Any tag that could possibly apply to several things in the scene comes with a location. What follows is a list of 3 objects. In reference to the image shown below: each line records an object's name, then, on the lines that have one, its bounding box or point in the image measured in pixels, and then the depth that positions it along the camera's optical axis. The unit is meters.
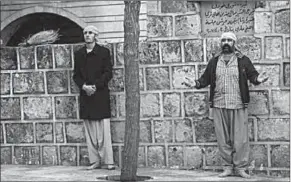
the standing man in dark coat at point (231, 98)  9.48
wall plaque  10.16
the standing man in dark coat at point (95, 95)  10.16
